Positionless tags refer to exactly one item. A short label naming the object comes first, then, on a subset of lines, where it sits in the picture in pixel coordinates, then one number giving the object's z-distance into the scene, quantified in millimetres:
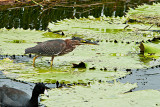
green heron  13344
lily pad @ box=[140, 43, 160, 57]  14762
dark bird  10625
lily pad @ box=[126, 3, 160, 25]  20641
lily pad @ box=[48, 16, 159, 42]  17453
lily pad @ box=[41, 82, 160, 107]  9734
